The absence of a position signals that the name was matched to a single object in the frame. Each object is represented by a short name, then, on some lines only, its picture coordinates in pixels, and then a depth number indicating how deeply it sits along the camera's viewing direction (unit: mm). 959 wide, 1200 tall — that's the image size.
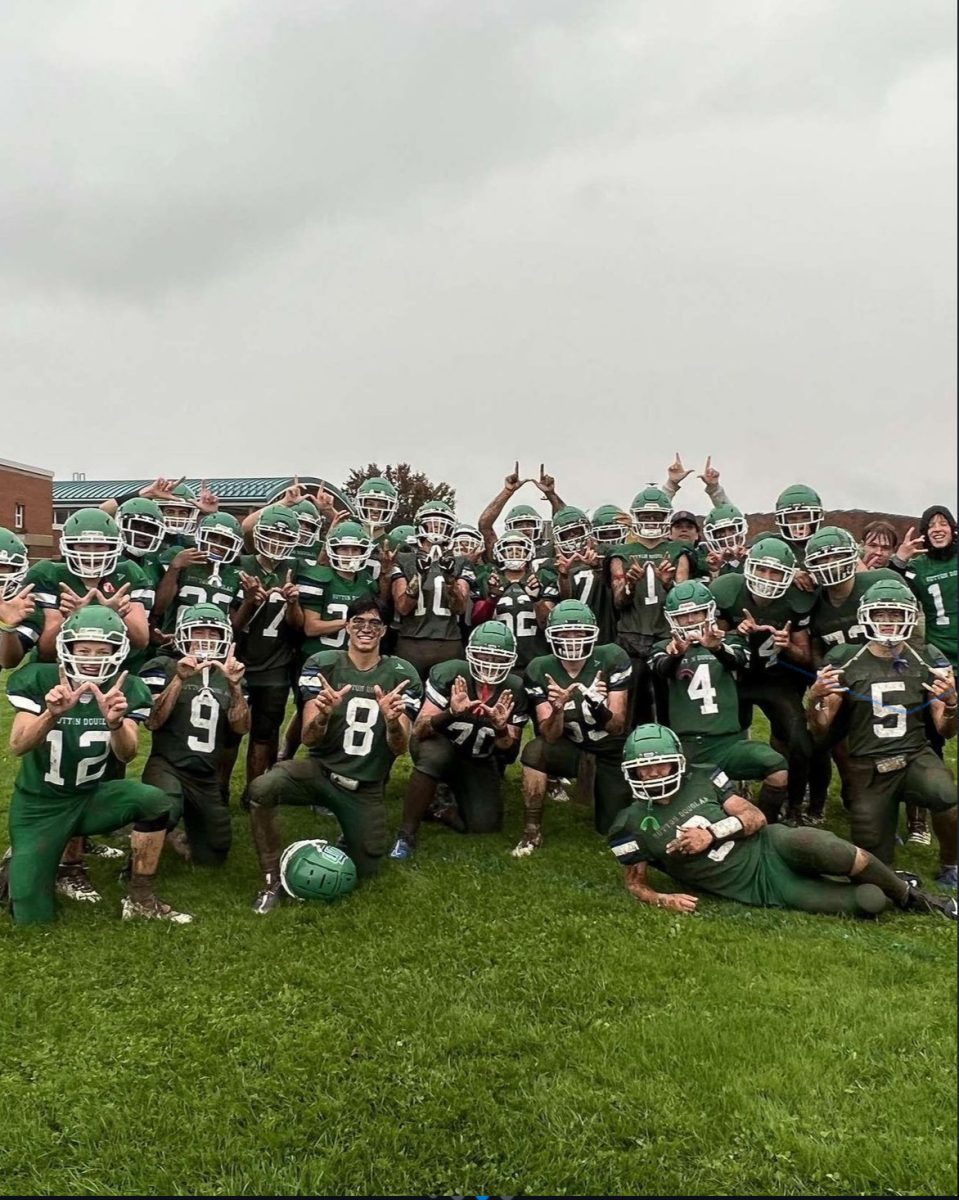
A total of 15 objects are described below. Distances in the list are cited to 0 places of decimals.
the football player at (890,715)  6141
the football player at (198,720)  6266
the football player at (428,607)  8125
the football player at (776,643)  6961
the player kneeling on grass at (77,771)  5430
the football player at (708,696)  6672
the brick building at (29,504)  39719
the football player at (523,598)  8336
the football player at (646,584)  8023
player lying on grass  5566
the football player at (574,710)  6922
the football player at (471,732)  6852
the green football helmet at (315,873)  5789
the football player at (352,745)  6152
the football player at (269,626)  7617
